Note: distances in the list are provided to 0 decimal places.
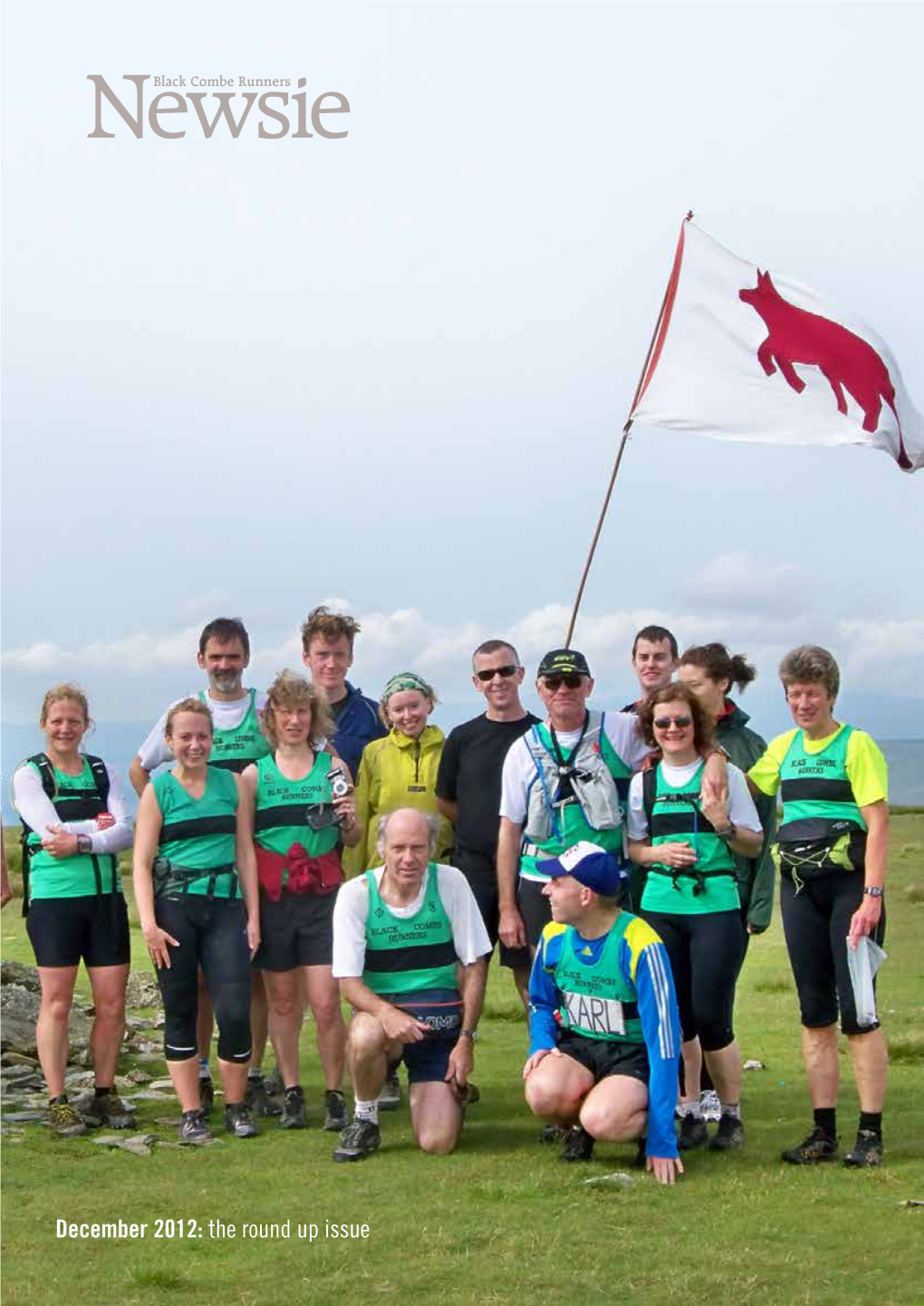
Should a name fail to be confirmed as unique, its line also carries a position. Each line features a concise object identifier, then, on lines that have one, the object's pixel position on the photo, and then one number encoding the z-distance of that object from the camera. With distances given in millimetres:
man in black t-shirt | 8914
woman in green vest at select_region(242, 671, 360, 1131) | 8625
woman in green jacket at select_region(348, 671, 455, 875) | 9062
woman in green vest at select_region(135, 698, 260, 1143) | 8227
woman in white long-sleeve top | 8508
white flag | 10266
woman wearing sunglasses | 7680
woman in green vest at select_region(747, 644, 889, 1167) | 7391
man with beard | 8969
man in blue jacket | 9383
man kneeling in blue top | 7293
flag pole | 9516
